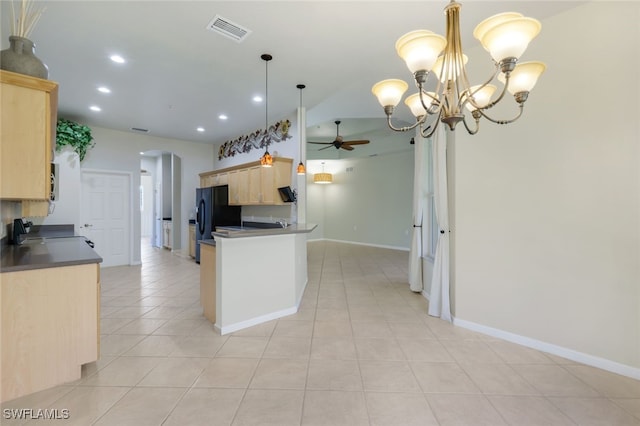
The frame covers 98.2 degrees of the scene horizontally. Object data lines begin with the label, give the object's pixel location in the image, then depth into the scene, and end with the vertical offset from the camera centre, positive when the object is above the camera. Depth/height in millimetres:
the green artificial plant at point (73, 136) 4797 +1400
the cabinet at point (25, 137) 1687 +491
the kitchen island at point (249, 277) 2822 -698
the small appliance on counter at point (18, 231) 2859 -172
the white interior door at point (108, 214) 5688 +8
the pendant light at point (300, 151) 3859 +1071
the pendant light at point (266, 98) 3119 +1771
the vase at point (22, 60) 1722 +984
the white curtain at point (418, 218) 4109 -71
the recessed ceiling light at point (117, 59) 3092 +1768
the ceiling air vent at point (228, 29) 2514 +1753
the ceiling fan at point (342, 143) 6559 +1703
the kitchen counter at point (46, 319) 1814 -732
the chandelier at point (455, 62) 1372 +852
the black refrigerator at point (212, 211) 5970 +65
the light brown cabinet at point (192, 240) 6832 -650
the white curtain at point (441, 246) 3158 -378
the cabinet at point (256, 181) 4977 +643
